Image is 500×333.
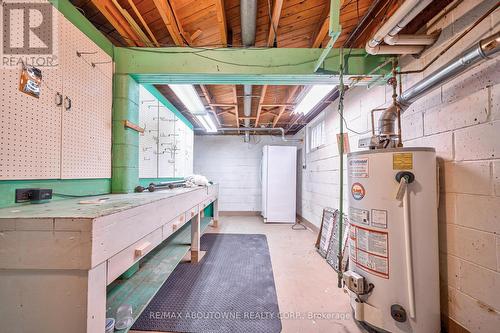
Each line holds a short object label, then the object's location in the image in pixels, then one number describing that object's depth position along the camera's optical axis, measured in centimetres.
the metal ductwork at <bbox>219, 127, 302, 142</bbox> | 521
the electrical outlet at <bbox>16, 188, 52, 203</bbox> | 120
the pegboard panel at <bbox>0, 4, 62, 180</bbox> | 114
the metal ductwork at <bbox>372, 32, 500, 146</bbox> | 112
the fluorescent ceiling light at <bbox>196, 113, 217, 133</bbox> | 368
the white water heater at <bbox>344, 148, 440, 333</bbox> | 143
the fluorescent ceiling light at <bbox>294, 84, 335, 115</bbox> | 263
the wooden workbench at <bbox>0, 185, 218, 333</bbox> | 80
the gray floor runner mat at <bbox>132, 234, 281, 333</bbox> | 171
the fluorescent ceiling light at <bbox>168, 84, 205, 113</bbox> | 256
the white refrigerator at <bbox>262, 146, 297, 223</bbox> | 527
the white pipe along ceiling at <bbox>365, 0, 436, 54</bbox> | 123
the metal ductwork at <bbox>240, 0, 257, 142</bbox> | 159
